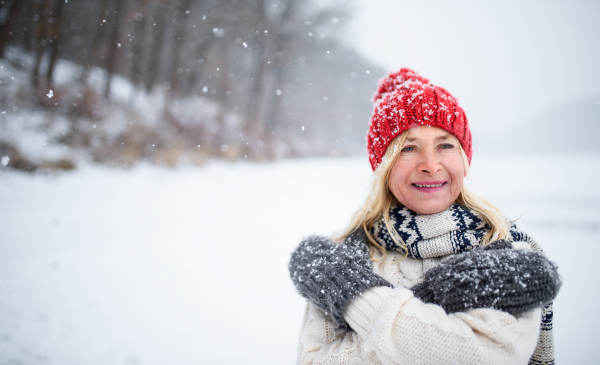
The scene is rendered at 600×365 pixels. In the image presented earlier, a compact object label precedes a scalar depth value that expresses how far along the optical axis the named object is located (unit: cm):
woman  102
